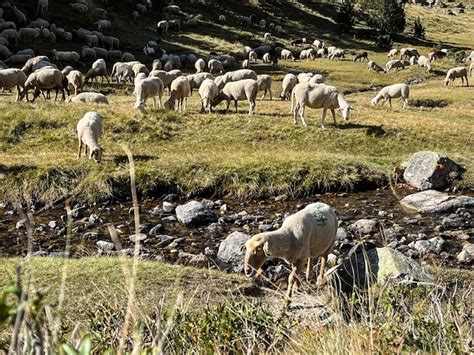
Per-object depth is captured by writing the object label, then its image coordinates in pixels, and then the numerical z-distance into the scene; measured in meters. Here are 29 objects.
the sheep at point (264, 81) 33.53
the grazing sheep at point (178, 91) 28.73
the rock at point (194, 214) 16.22
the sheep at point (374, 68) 55.97
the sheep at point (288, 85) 34.81
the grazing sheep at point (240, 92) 27.33
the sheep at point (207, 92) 27.61
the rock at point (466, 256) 12.97
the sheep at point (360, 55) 66.85
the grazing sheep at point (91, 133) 19.61
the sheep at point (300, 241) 10.21
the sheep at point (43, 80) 30.86
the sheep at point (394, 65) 56.79
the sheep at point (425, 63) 55.36
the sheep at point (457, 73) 44.31
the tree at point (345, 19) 85.69
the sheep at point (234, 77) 32.88
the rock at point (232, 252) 12.98
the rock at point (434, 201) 17.19
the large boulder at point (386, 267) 9.63
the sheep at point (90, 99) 28.83
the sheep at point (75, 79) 33.75
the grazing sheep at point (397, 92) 32.44
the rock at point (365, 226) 15.37
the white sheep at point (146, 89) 27.00
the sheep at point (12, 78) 30.59
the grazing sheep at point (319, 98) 24.67
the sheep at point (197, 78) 36.28
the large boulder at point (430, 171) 19.45
